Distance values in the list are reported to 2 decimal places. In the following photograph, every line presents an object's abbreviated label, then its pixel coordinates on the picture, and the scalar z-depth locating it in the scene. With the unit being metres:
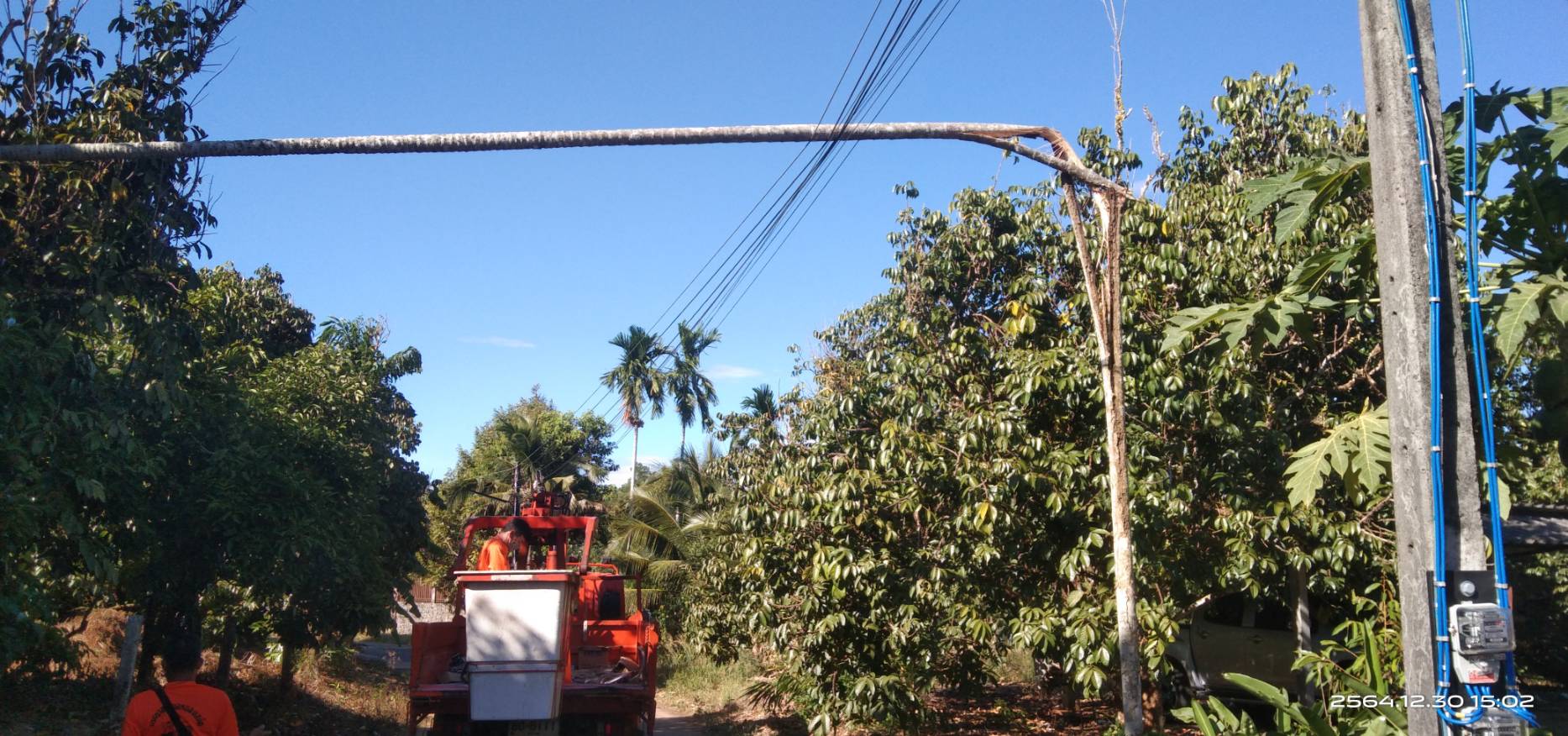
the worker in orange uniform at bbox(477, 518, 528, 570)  9.35
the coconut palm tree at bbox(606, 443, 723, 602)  21.77
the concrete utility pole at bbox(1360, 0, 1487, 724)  4.11
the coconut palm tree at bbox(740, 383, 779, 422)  20.02
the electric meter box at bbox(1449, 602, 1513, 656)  3.95
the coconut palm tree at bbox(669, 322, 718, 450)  35.62
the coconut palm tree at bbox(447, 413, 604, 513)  29.31
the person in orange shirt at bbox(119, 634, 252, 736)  4.51
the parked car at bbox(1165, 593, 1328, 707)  11.78
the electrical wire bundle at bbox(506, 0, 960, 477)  8.42
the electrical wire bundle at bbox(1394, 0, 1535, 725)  4.04
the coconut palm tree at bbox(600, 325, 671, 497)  32.59
